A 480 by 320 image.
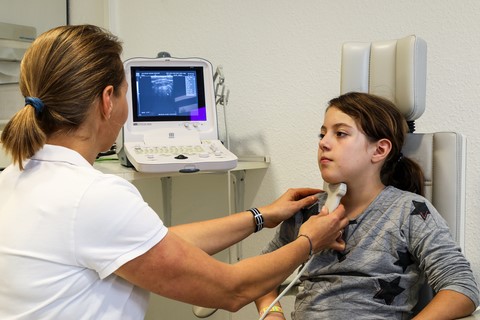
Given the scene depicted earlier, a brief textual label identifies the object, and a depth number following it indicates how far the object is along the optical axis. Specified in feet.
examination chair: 3.95
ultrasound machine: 5.56
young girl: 3.50
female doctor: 2.66
